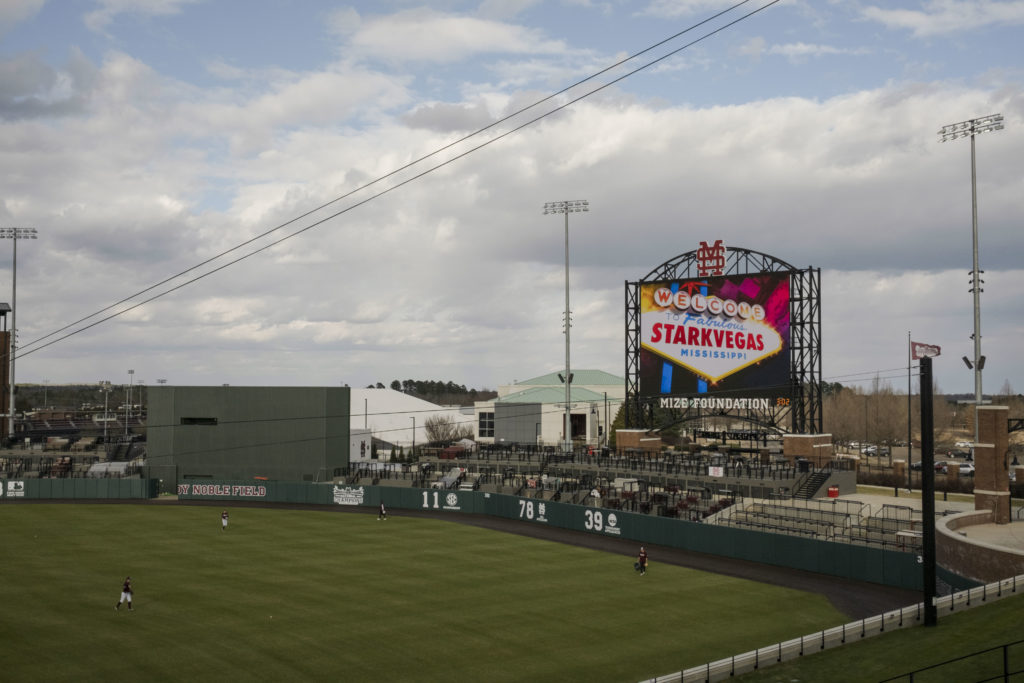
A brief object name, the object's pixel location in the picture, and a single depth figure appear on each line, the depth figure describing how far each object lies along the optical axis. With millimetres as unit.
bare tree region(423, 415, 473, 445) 129837
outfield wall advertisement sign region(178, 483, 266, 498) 68625
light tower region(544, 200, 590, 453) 72750
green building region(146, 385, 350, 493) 75562
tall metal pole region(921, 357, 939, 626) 24422
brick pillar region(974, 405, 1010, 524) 39688
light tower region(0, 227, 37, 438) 93812
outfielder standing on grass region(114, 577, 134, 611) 31266
